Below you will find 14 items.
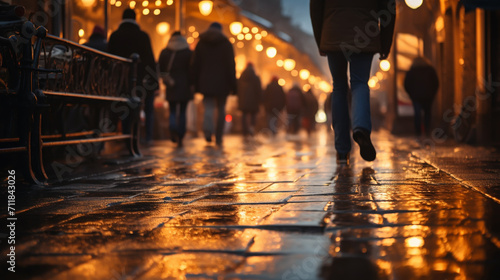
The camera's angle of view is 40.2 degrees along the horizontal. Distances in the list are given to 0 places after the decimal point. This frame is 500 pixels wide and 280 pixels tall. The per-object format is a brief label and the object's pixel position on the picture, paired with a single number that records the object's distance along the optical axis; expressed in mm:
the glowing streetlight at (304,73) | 43875
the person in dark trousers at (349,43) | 5887
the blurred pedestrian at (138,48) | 9992
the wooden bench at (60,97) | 4711
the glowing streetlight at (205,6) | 18891
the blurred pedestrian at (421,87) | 13148
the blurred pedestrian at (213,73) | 11398
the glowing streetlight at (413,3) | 17891
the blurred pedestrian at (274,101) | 19766
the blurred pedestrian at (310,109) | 21292
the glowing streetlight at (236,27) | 22812
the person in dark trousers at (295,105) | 21062
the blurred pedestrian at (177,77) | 11328
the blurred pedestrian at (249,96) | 16438
